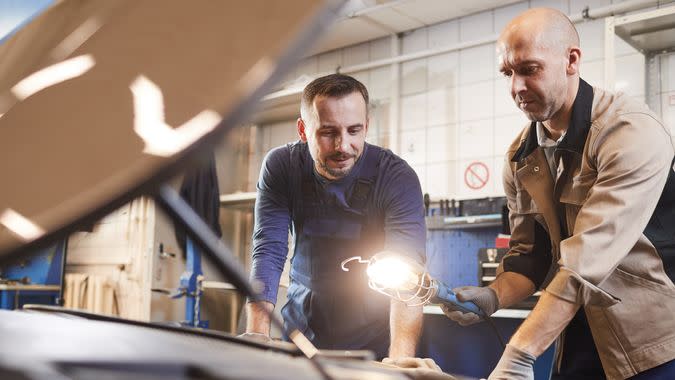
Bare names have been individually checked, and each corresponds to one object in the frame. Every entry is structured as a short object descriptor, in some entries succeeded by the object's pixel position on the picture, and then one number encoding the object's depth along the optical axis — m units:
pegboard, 3.82
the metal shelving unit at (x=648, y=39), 3.16
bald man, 1.14
